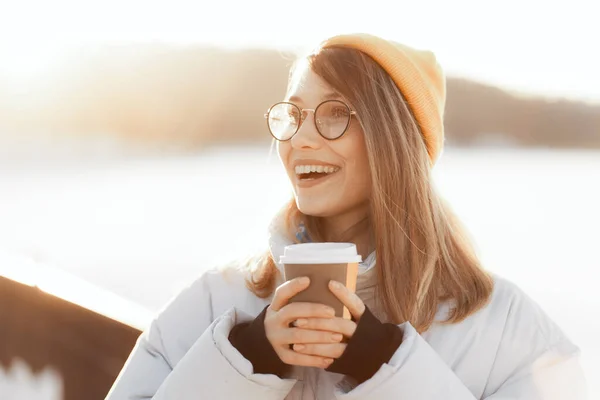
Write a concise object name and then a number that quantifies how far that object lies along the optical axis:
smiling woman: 1.58
